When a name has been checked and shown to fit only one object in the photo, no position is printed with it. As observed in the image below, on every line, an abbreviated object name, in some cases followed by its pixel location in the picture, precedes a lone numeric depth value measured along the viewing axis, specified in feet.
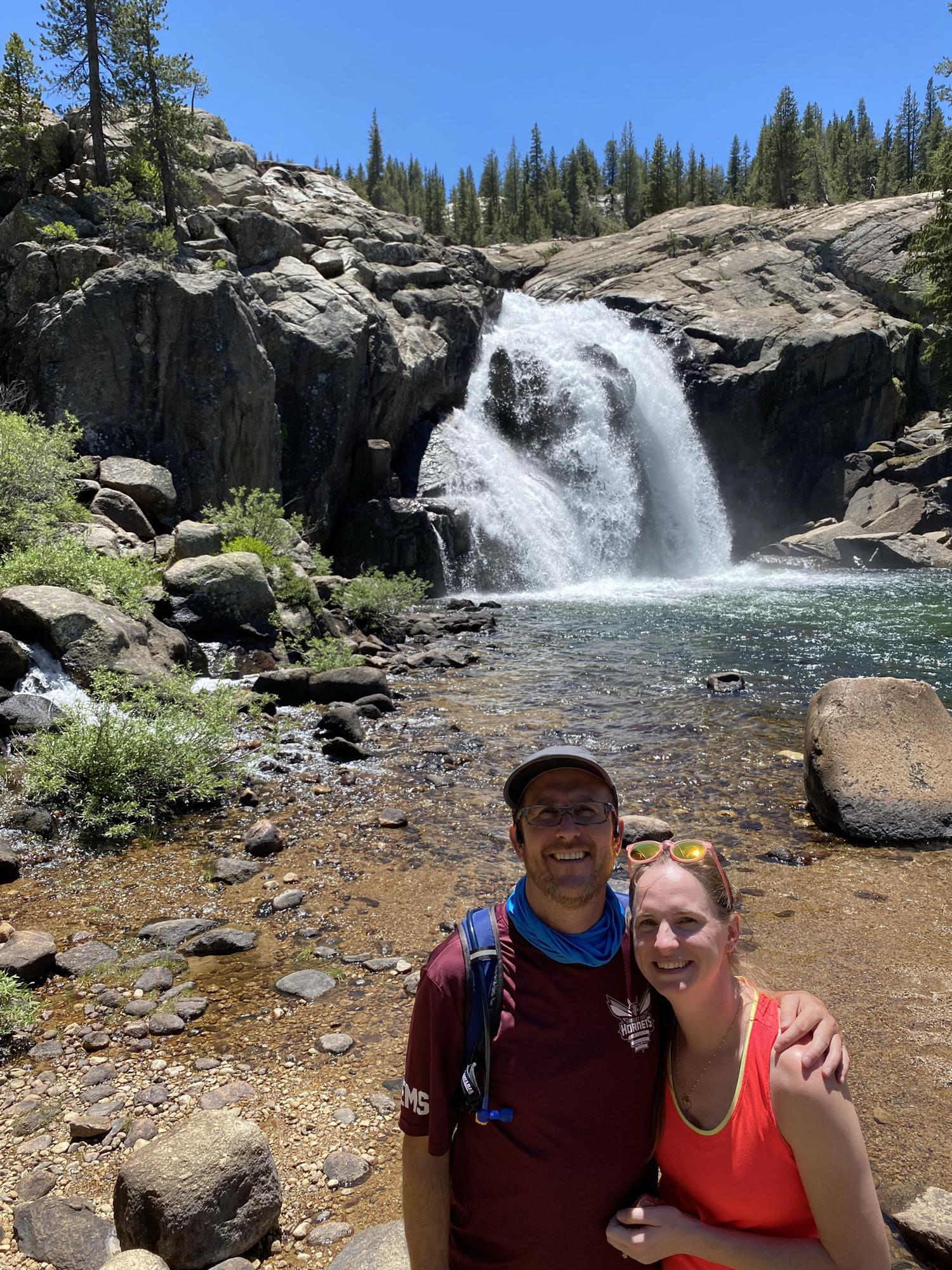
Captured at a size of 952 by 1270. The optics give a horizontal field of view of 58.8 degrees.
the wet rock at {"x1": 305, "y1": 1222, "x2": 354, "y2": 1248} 11.78
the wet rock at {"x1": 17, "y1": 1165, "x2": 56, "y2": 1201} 12.37
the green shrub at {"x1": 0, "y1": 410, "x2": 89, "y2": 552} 45.96
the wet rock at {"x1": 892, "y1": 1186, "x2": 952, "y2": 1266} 11.66
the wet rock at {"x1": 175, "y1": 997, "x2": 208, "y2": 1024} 17.39
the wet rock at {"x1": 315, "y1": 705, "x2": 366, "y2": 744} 38.81
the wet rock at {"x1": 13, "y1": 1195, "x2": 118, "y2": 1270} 11.21
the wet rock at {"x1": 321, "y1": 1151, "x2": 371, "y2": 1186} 13.04
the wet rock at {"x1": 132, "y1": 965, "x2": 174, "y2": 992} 18.43
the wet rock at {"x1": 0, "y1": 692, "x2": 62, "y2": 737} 31.99
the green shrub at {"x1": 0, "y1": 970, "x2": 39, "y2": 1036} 16.24
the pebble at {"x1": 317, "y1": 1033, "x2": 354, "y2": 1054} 16.43
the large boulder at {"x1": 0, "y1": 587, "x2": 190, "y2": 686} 36.37
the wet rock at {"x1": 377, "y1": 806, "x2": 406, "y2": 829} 29.35
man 7.54
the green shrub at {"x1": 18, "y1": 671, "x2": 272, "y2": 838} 27.63
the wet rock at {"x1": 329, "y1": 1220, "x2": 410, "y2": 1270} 10.65
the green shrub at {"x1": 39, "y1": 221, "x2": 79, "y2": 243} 78.84
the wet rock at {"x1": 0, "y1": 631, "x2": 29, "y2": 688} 34.30
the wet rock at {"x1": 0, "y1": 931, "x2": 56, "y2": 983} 18.37
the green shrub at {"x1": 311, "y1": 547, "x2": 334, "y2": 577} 70.64
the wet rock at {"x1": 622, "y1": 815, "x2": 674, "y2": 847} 25.90
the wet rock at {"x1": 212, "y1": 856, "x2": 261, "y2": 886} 24.38
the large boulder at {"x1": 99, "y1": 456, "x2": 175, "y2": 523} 63.46
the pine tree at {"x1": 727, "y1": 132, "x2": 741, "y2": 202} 342.85
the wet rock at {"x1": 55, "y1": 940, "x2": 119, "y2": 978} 19.02
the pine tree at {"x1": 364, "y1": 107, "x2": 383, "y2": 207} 271.28
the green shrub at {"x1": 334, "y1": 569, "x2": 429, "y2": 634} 65.31
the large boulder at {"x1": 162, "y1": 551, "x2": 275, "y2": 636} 51.98
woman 6.48
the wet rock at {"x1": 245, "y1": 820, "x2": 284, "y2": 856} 26.35
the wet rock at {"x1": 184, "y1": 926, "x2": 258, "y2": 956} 20.20
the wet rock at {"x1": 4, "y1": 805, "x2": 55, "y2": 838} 26.55
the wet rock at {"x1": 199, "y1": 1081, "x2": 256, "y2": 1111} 14.61
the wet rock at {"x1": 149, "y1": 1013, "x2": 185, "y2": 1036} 16.79
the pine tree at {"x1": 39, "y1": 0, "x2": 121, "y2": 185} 87.51
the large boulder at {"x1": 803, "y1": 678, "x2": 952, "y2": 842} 28.30
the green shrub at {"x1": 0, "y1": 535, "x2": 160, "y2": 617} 40.57
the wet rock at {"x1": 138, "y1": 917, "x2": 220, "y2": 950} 20.75
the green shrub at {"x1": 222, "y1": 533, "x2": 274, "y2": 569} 60.44
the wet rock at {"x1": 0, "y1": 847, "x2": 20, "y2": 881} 23.72
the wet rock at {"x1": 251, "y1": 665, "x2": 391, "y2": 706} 45.80
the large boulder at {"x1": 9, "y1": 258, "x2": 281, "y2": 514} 70.90
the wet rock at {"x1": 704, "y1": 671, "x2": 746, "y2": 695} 48.80
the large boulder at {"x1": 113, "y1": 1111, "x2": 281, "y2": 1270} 10.93
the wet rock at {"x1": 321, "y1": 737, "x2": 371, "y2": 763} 36.81
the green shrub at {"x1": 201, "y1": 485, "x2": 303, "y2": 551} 64.59
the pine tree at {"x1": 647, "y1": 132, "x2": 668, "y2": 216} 239.50
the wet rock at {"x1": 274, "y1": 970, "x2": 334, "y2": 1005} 18.49
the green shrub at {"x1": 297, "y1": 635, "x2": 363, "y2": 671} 49.36
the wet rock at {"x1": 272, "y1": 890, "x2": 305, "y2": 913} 22.84
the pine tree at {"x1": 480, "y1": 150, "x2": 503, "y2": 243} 279.69
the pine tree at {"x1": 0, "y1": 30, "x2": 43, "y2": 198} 85.30
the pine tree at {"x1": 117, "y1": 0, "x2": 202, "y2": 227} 90.63
